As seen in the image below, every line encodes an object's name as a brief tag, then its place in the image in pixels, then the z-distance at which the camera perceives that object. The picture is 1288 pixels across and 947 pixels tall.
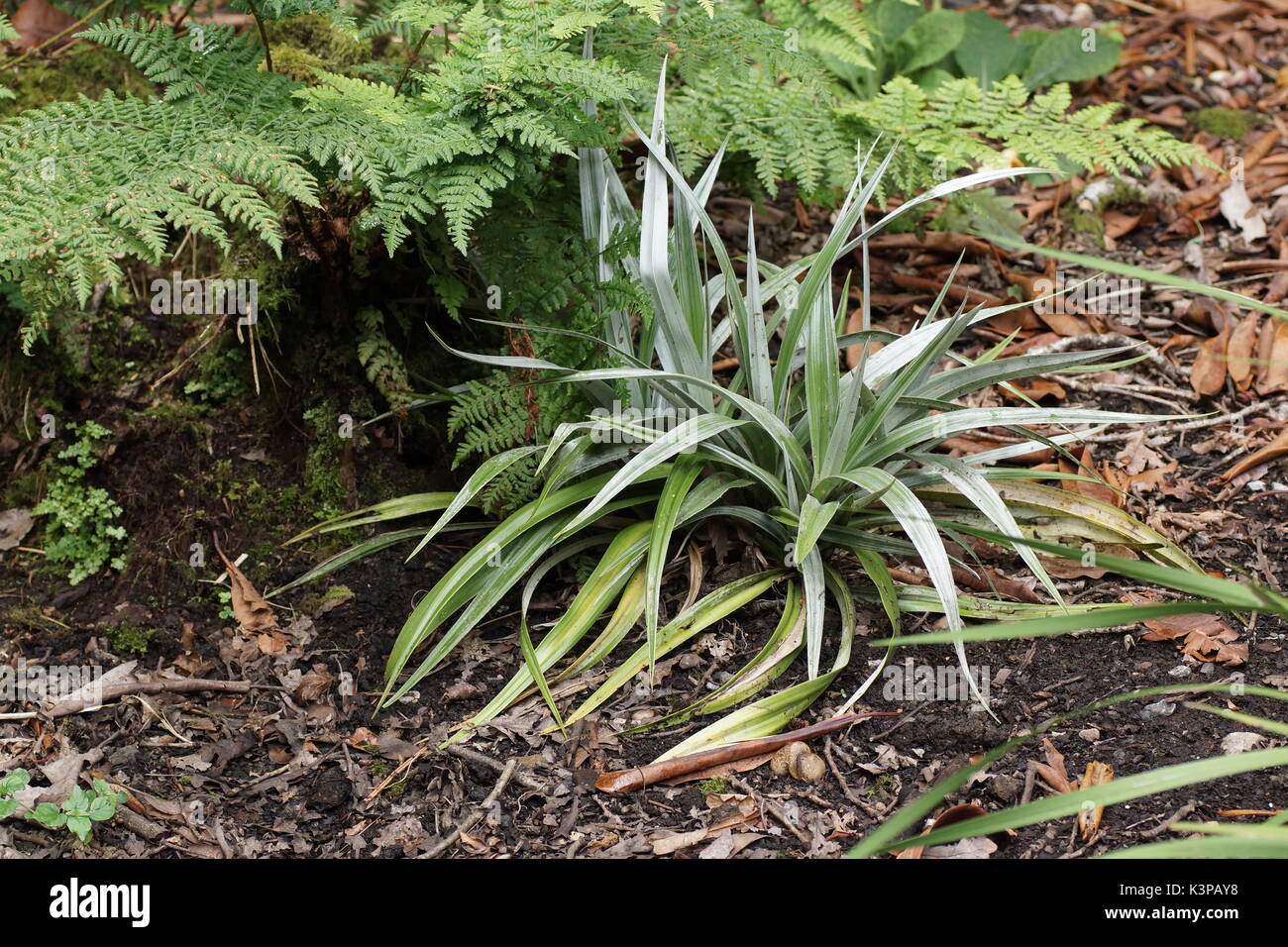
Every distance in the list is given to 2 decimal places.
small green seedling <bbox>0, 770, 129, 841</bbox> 1.97
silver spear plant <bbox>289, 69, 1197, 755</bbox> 2.38
